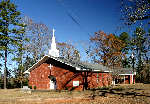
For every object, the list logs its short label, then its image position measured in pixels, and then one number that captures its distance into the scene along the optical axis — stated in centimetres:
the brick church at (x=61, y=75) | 2284
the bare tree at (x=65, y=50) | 4897
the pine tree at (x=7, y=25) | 2882
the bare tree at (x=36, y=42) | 3666
